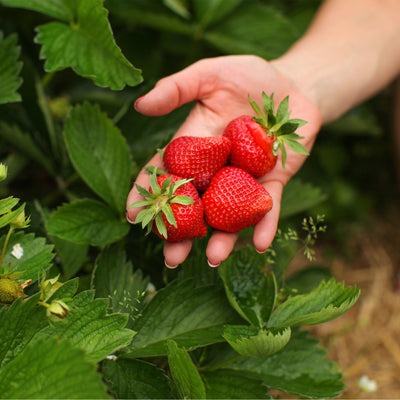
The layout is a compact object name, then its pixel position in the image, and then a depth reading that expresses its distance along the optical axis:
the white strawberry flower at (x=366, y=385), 0.53
